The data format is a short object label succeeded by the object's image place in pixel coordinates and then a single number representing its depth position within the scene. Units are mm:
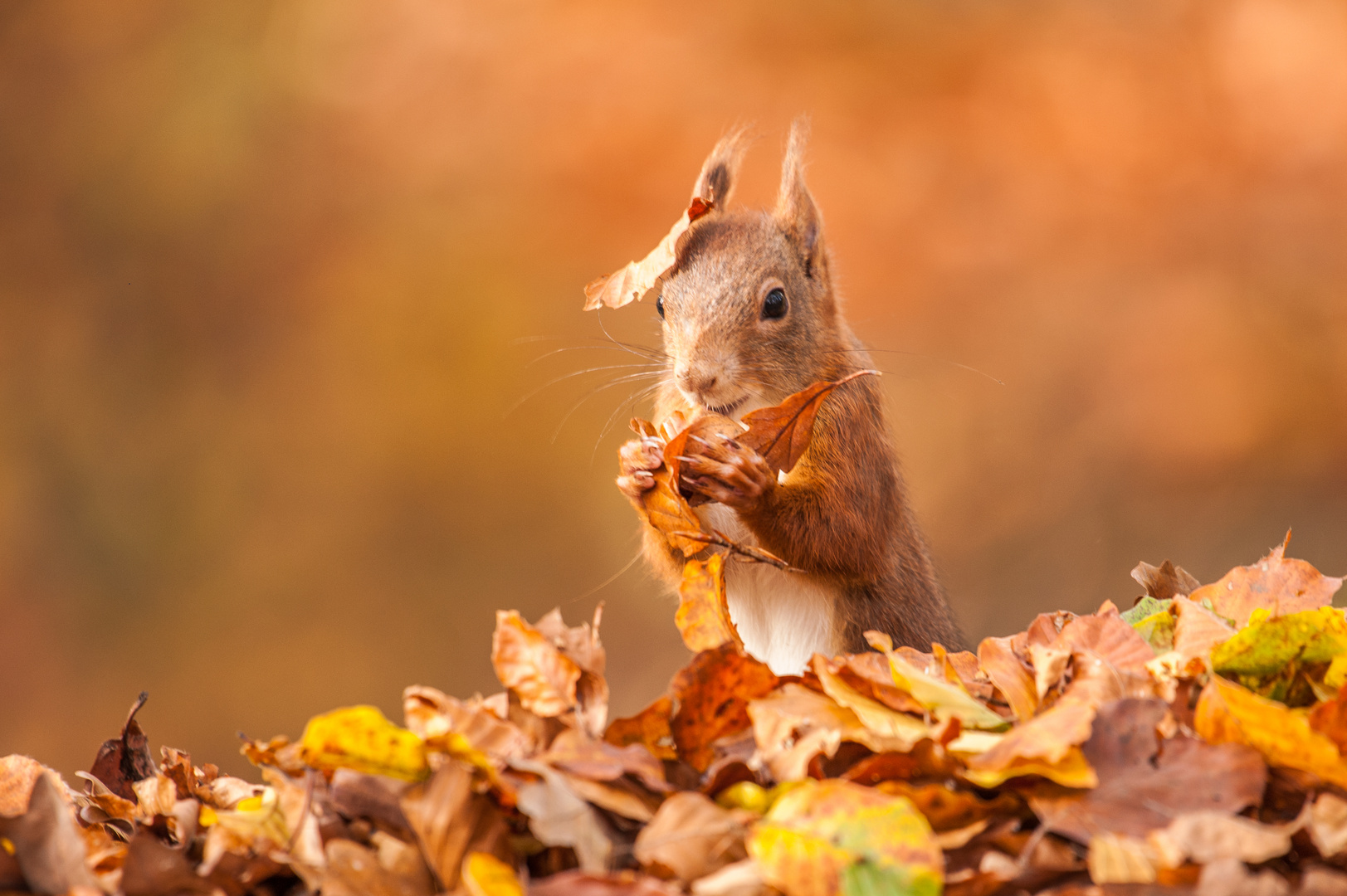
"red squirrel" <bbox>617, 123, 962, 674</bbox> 5794
